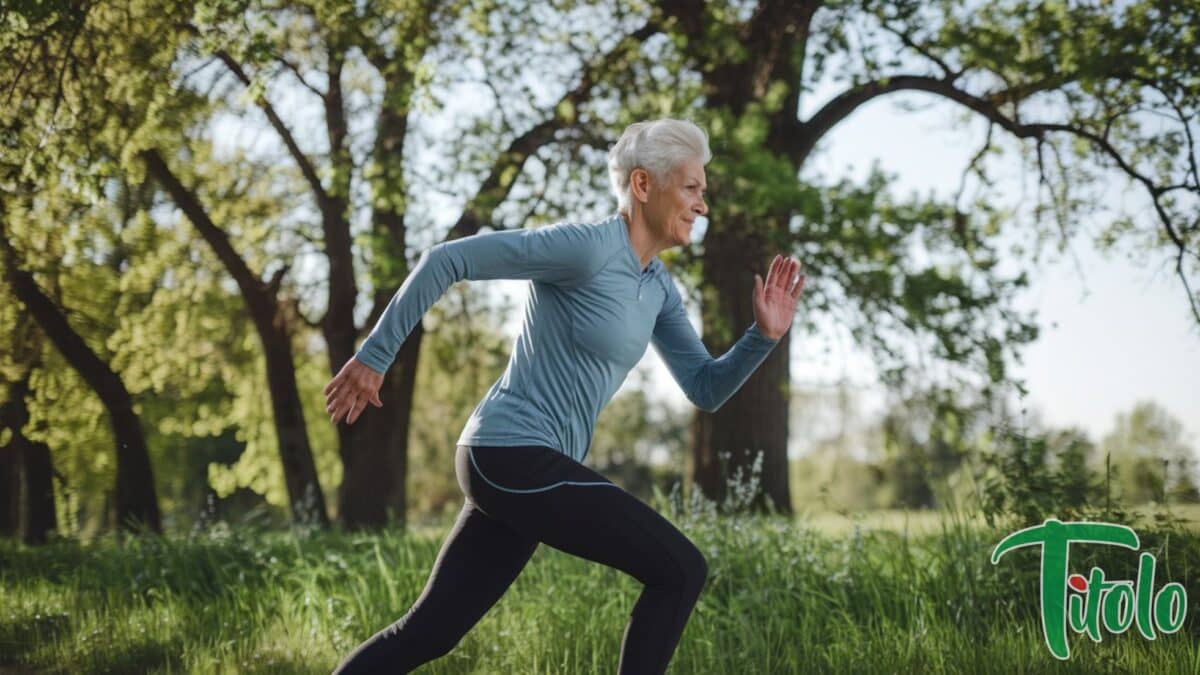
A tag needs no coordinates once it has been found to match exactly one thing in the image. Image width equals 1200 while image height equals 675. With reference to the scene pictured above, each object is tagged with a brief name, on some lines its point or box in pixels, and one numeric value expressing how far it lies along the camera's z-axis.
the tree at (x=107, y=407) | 8.84
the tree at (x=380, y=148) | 10.20
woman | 3.02
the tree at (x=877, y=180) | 9.75
